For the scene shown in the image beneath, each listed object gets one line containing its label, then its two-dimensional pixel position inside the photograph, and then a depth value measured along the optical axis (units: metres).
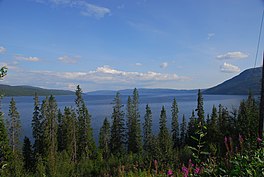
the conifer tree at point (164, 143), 38.72
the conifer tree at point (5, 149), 31.76
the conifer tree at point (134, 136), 50.31
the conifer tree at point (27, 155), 40.67
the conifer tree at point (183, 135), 59.96
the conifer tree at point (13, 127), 38.59
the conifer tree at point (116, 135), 49.75
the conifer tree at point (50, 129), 38.66
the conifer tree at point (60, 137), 49.22
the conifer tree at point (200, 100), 49.56
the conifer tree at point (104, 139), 49.97
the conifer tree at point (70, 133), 45.25
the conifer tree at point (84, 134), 46.06
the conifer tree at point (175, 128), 59.01
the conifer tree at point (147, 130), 54.50
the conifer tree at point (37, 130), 40.44
